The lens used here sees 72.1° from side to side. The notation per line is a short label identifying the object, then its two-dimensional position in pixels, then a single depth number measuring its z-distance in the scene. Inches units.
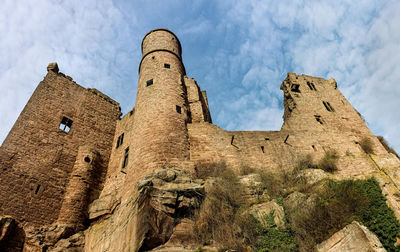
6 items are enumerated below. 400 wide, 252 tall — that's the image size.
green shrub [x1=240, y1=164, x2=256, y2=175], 466.3
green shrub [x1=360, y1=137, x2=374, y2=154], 577.3
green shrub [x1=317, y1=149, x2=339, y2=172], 492.4
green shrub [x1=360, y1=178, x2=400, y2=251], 309.6
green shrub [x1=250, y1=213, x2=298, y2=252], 319.9
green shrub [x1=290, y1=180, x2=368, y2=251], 323.0
